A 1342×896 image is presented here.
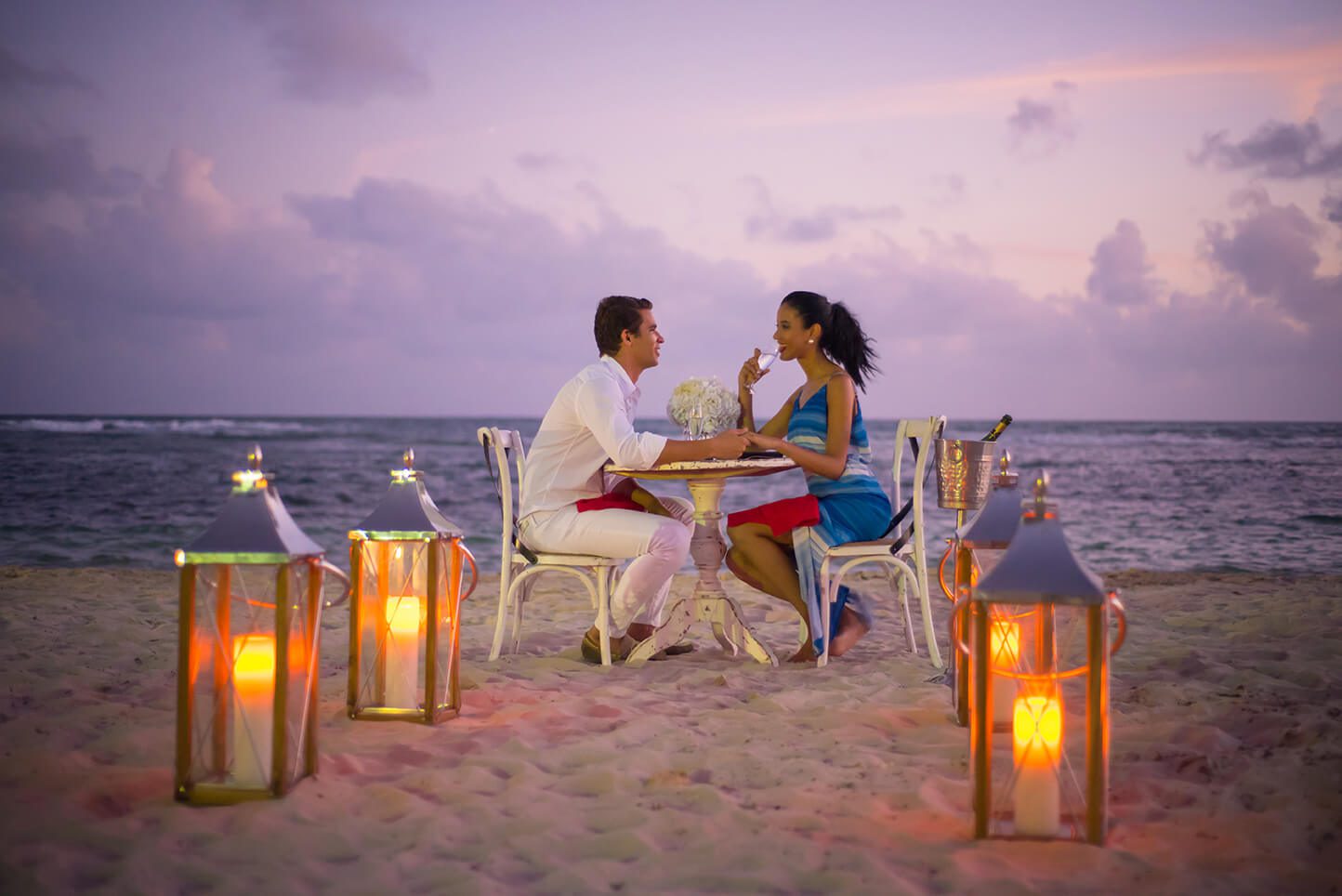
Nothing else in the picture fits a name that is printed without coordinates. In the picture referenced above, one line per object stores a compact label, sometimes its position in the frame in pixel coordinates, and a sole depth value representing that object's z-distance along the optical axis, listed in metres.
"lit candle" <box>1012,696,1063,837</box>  2.46
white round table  4.77
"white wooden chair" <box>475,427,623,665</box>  4.66
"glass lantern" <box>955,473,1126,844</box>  2.37
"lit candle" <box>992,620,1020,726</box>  2.84
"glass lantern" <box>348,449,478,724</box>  3.48
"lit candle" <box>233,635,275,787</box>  2.66
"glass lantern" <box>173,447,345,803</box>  2.60
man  4.45
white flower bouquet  4.81
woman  4.73
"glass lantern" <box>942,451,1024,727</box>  3.23
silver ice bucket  3.86
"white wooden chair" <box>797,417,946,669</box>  4.61
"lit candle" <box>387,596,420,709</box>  3.55
